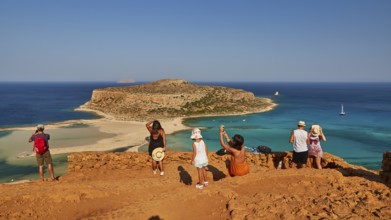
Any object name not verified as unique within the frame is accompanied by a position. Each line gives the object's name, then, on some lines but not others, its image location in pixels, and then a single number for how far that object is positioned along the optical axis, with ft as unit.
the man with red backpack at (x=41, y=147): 33.78
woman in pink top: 34.45
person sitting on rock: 28.71
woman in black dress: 34.04
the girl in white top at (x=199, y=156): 27.91
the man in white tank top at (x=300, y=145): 33.94
